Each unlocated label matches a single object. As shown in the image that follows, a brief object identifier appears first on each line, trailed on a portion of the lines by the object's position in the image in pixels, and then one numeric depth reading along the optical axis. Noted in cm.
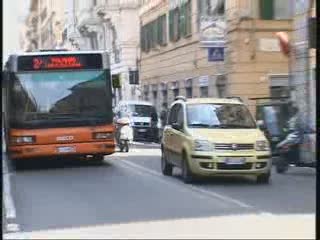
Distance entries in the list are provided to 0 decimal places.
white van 3553
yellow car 1584
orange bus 1912
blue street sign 3234
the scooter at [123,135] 2686
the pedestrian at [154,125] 3553
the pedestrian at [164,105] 4660
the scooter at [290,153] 1878
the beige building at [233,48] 3369
